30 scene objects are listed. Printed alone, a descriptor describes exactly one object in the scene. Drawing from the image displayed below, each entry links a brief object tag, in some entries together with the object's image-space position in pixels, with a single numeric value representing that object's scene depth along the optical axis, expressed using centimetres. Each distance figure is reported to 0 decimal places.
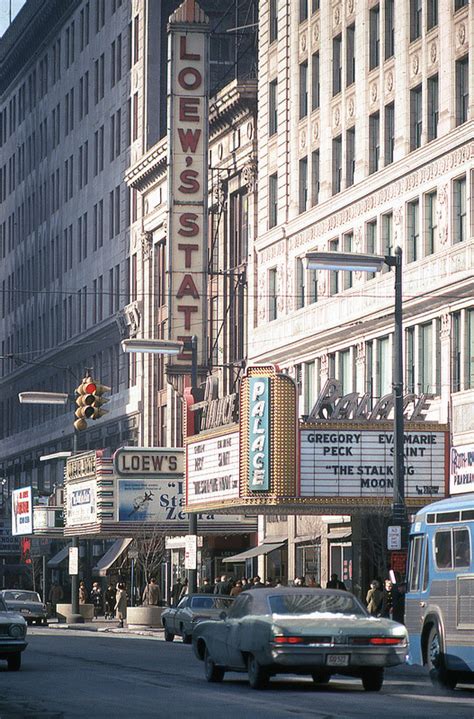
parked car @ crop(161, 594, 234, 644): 4584
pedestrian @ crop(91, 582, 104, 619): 7996
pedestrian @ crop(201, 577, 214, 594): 5666
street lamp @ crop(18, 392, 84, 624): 6141
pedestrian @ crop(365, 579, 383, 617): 4506
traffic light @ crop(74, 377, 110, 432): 4184
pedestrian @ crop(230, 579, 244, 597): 5265
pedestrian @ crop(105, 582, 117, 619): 8143
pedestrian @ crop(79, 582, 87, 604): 7641
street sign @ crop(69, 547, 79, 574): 6888
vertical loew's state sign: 6856
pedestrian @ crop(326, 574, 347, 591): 4728
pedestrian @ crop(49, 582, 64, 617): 7799
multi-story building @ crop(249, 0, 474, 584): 4966
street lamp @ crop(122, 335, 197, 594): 5378
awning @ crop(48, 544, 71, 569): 9427
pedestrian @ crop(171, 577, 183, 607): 6888
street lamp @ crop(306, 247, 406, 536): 3812
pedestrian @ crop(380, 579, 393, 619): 4306
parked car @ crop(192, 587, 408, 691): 2497
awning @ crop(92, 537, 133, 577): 8356
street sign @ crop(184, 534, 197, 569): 5362
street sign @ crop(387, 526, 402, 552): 3884
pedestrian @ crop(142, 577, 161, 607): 6116
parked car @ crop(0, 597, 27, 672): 3222
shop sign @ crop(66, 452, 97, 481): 6638
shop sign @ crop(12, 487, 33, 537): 8025
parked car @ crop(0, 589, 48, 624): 6431
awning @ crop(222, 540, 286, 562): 6288
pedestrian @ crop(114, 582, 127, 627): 6438
